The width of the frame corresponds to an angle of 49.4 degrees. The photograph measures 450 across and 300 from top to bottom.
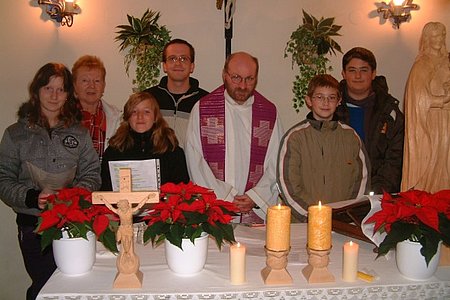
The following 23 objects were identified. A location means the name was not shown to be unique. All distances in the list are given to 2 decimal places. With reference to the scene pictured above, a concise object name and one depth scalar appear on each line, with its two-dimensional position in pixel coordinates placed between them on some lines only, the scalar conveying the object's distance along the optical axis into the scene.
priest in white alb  3.51
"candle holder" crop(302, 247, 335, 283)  1.90
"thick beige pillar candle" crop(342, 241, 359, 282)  1.91
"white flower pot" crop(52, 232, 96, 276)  1.94
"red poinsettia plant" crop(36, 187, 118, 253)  1.89
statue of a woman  2.53
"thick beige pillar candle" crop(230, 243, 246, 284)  1.88
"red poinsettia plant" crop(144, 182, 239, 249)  1.88
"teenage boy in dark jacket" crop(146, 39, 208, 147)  3.79
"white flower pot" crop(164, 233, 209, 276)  1.94
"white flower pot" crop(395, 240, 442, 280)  1.93
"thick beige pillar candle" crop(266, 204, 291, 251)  1.83
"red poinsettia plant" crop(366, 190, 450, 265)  1.88
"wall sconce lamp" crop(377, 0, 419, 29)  4.62
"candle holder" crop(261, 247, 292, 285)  1.88
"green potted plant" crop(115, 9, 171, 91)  4.35
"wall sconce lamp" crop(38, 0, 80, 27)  4.28
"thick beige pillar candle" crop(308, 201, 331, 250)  1.85
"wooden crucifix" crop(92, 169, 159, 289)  1.87
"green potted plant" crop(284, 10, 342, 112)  4.50
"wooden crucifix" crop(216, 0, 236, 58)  4.39
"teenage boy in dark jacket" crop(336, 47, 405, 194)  3.49
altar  1.82
